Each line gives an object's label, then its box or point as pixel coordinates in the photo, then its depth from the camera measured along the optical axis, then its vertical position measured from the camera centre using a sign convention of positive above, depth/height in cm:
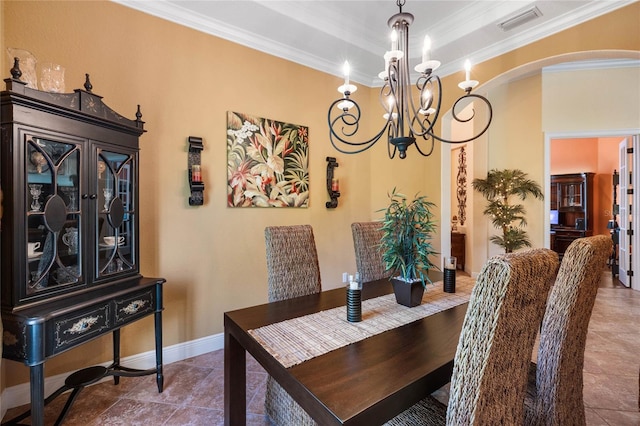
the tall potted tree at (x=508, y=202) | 428 +13
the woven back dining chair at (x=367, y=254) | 221 -34
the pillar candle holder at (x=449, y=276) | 183 -43
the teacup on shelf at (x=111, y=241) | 183 -18
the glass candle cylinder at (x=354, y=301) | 133 -43
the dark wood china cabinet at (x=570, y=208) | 614 +4
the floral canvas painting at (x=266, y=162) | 266 +50
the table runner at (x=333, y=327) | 109 -53
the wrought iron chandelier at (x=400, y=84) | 155 +77
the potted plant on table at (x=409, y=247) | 154 -20
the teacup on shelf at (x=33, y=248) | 146 -18
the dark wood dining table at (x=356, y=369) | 81 -54
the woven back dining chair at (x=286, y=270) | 167 -39
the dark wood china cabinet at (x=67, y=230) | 137 -10
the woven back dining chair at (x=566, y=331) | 109 -50
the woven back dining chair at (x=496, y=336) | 71 -34
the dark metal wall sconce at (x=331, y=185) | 329 +31
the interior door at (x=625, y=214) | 447 -8
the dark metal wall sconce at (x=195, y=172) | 239 +34
